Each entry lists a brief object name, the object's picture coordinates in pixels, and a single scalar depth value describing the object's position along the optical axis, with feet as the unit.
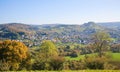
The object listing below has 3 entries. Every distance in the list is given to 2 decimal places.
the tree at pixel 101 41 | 121.93
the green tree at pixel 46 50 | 131.18
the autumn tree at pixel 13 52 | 102.51
